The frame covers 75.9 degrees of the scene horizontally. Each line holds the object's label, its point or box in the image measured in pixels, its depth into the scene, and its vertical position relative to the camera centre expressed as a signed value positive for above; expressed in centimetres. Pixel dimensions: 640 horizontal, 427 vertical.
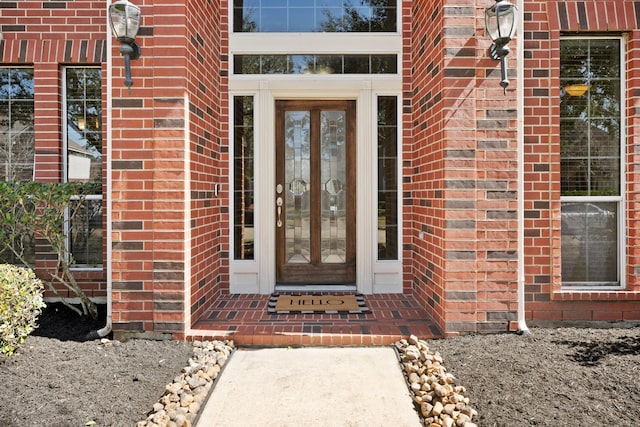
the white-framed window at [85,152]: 414 +59
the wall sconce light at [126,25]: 309 +140
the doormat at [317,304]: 390 -95
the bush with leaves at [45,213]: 341 -3
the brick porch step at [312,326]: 328 -99
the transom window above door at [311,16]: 447 +211
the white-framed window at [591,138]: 366 +64
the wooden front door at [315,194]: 470 +18
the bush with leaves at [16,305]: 282 -68
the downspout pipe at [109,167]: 326 +33
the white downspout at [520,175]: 331 +28
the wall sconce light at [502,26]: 304 +138
